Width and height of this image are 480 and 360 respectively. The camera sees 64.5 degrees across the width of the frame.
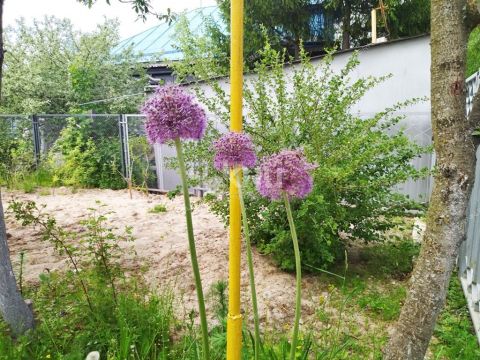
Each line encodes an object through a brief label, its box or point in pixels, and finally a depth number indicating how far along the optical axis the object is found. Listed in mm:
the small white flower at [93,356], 1258
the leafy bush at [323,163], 3520
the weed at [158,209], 6635
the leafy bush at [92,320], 2074
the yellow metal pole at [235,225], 1084
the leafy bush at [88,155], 8867
